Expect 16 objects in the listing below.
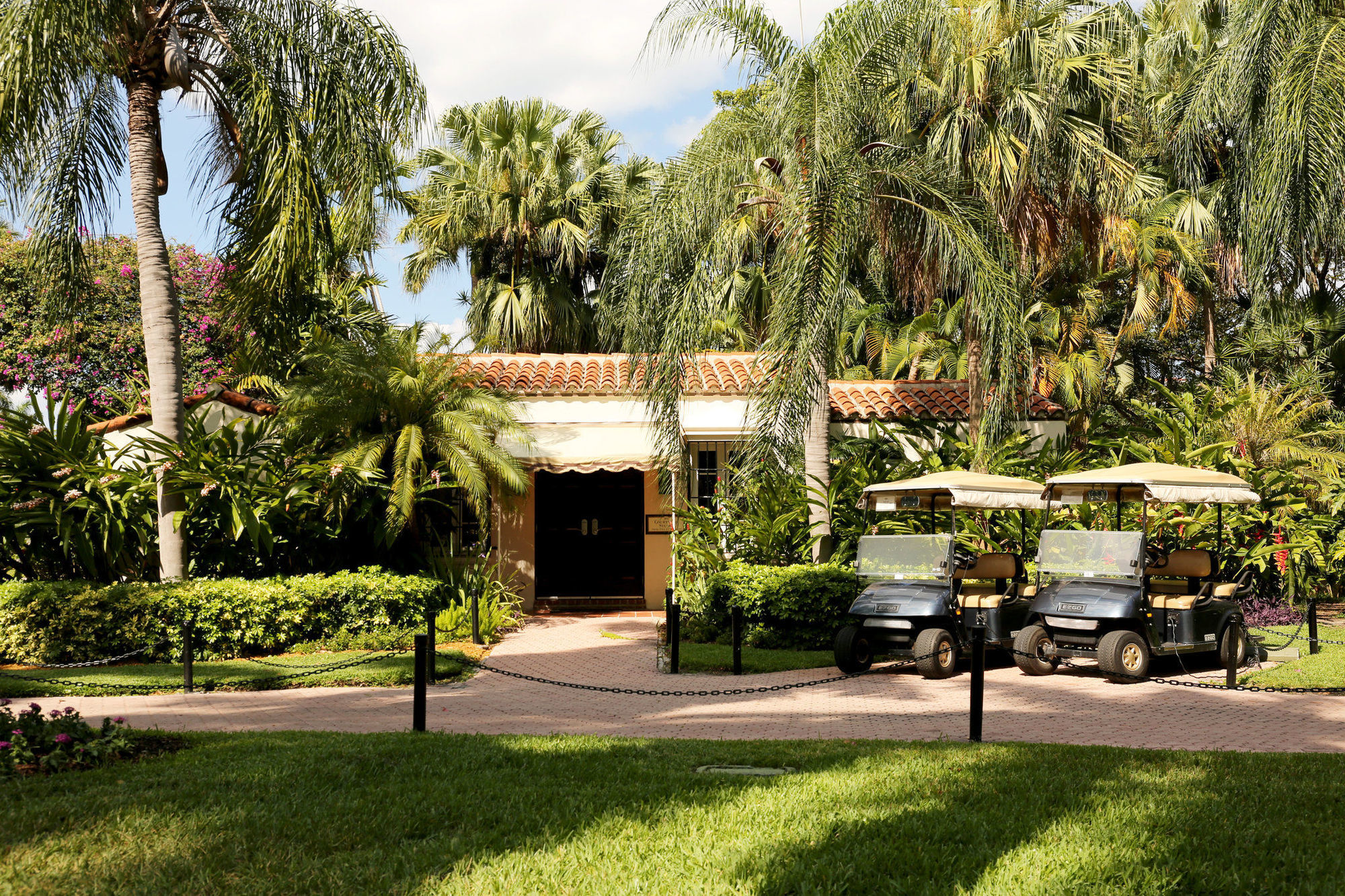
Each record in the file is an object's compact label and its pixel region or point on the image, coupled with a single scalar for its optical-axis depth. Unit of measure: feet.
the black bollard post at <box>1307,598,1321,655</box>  37.29
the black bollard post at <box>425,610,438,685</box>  31.54
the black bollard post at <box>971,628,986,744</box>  23.09
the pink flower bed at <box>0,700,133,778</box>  19.30
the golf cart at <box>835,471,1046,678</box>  33.63
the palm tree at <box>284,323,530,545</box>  43.39
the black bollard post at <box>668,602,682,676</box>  34.76
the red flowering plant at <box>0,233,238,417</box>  66.85
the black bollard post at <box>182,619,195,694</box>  31.27
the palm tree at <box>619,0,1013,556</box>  37.78
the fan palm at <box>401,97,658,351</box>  75.92
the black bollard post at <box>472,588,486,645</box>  40.74
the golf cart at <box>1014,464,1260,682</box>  32.63
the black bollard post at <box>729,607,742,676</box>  34.42
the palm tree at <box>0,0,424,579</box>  37.01
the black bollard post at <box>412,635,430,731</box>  23.48
